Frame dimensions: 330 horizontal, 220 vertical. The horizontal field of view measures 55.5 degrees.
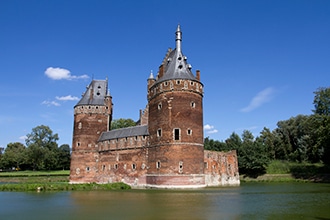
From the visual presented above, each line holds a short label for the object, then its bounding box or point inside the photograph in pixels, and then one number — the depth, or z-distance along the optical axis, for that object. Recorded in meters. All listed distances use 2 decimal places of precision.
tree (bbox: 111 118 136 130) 71.19
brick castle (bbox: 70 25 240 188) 33.66
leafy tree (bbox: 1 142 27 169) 78.81
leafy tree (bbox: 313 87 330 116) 46.88
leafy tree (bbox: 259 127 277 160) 69.69
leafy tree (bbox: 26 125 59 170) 75.62
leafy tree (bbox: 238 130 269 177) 55.25
